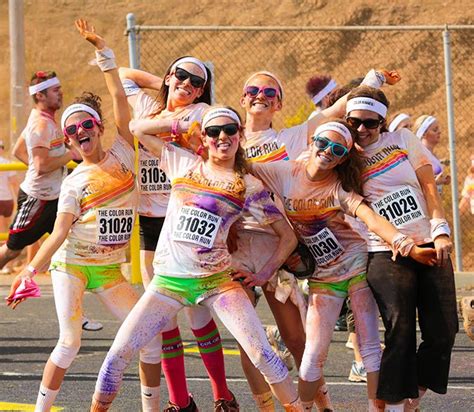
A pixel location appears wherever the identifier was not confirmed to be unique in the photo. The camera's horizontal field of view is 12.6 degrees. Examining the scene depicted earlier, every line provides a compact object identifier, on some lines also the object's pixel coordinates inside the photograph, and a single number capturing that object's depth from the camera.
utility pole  26.15
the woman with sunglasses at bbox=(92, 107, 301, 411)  11.31
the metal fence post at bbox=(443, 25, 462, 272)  22.44
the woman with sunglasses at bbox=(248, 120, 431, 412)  11.78
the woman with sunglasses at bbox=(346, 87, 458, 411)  11.53
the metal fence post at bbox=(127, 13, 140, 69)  21.68
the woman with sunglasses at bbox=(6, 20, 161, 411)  12.16
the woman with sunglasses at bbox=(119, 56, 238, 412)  12.49
